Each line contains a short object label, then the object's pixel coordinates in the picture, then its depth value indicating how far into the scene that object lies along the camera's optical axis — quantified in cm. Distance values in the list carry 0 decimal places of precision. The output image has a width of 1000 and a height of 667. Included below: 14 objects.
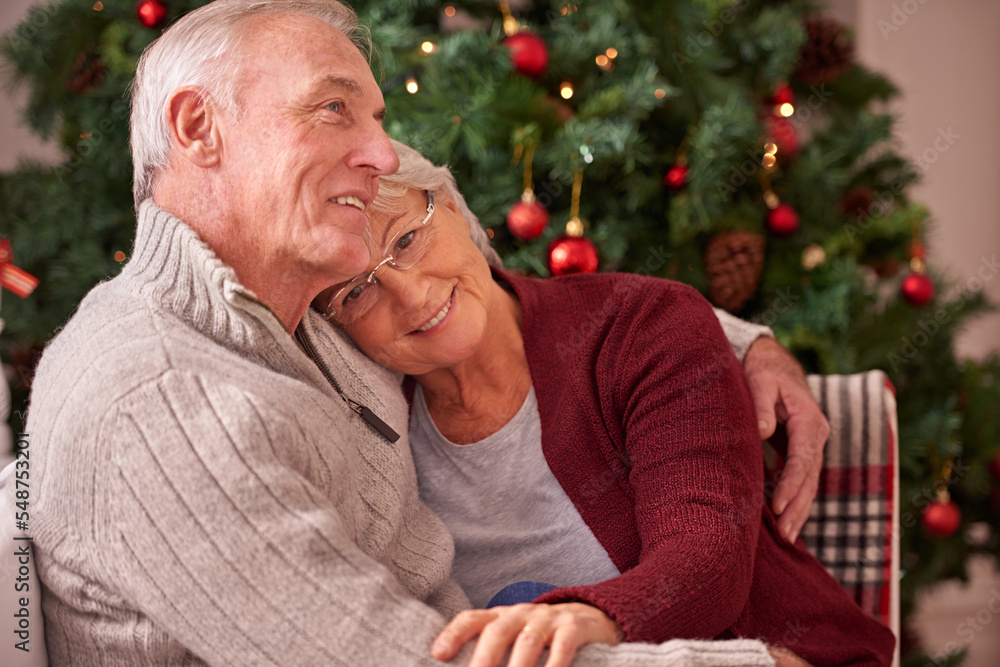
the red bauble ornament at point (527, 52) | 167
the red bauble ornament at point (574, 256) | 166
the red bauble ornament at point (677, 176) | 182
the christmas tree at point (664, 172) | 170
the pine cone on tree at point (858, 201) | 206
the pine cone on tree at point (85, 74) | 193
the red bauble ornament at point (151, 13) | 172
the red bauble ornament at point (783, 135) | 191
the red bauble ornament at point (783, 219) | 192
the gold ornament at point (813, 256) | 193
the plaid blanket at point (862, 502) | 135
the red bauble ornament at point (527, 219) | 168
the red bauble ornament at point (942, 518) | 202
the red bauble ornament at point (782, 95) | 202
